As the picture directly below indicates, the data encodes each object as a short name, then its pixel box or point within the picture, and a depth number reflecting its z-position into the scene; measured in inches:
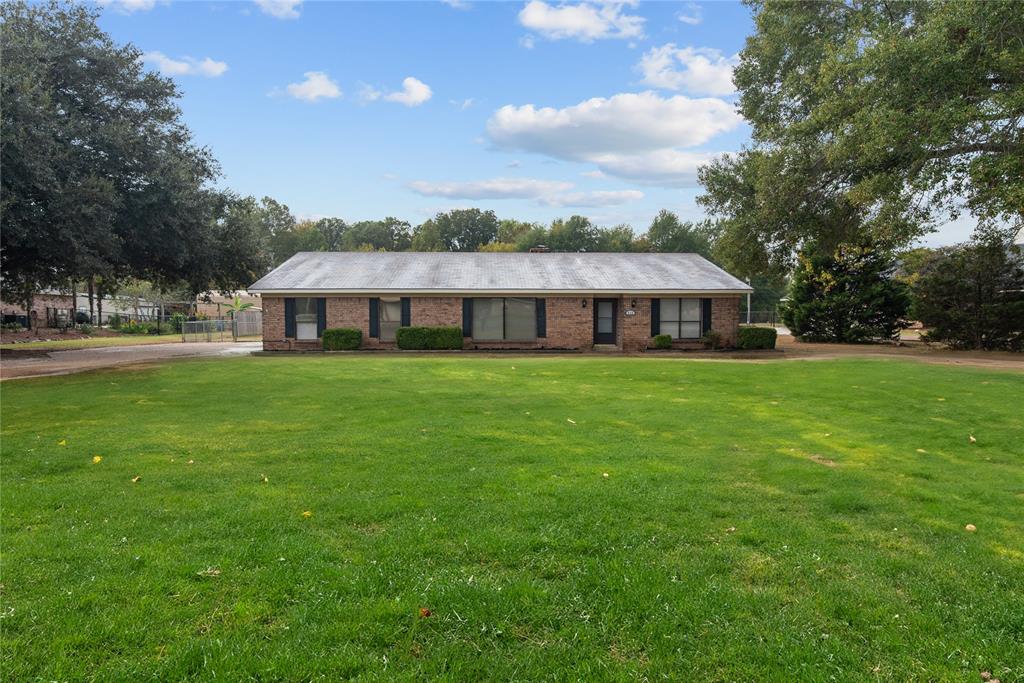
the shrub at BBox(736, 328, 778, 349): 910.2
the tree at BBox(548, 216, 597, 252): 2669.8
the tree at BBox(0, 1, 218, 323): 598.2
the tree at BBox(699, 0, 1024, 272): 524.4
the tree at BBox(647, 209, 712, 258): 2805.1
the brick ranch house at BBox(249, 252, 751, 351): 916.6
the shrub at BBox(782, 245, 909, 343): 1056.2
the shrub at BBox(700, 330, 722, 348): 922.1
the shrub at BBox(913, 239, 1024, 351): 879.1
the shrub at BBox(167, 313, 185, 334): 1728.2
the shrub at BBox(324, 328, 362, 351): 888.9
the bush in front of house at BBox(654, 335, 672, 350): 917.8
